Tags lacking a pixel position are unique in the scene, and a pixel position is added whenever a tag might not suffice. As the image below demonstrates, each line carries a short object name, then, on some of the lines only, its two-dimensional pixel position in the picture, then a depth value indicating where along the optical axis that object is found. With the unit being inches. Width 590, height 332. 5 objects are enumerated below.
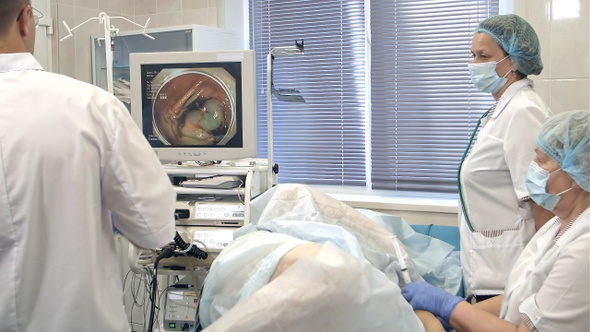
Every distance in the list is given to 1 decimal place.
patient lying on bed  46.3
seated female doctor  50.8
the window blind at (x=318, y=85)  135.8
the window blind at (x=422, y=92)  123.4
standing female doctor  74.6
